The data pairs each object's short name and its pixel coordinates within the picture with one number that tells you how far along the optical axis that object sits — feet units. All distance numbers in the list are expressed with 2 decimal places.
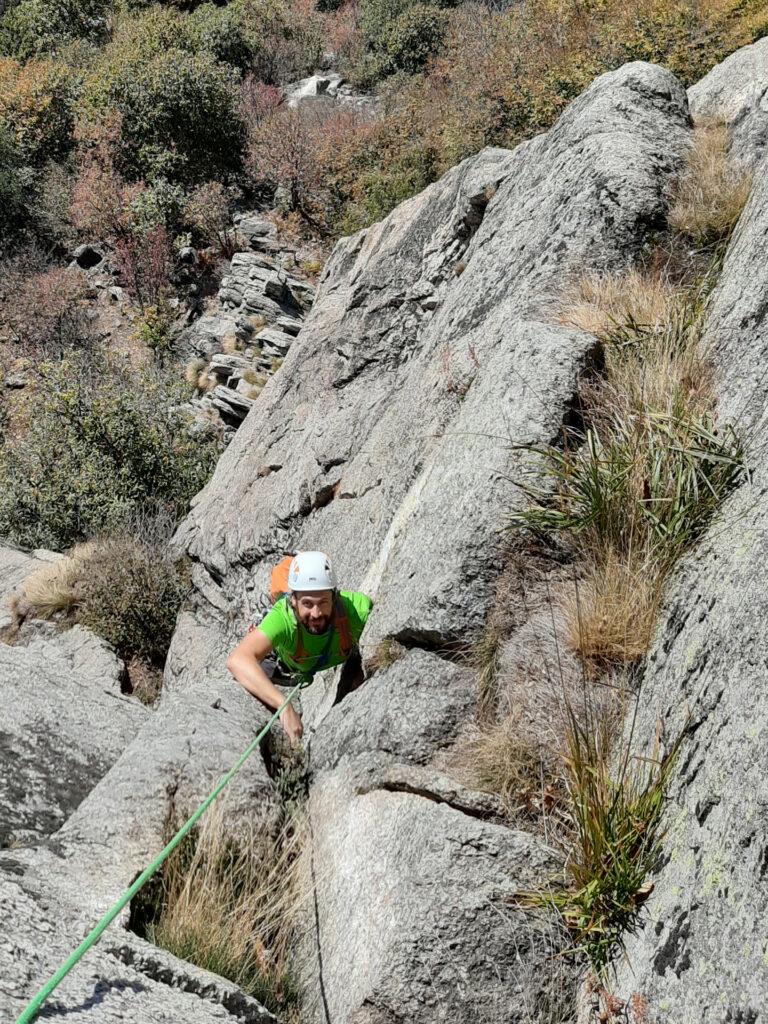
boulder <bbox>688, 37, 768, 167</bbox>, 20.43
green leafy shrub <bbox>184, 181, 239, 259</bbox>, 69.97
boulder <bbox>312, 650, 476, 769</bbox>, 13.03
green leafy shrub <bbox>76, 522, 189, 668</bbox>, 34.35
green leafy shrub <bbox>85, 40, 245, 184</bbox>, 75.25
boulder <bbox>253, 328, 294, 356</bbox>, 55.57
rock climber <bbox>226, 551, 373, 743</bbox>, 16.19
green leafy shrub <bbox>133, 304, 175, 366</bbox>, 62.64
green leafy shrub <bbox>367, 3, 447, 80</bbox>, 88.63
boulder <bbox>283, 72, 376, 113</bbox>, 87.76
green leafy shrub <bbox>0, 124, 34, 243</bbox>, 76.95
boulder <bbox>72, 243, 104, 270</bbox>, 73.15
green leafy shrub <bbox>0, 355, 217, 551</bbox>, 42.91
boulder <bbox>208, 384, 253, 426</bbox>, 51.44
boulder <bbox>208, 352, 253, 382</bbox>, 54.49
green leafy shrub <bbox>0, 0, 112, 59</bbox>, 102.06
